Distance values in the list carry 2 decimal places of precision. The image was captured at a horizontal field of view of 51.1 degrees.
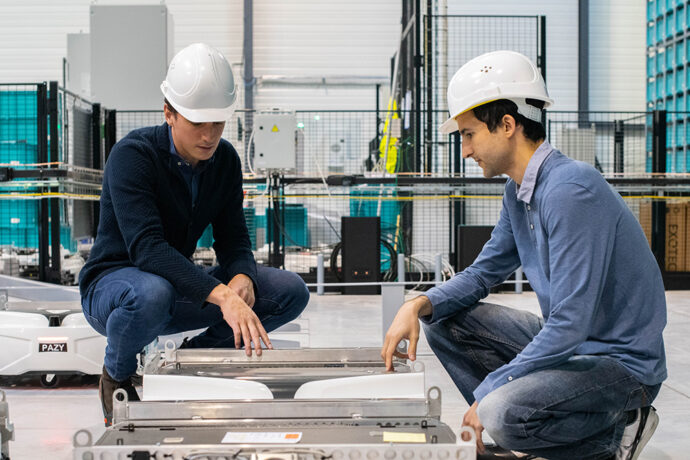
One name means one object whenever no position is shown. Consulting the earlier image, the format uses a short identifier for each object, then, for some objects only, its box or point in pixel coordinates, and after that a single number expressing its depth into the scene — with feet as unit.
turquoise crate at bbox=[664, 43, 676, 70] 32.09
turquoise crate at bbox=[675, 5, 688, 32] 30.68
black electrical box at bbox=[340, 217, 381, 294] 23.38
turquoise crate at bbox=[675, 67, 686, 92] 31.45
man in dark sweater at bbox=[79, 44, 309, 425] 6.52
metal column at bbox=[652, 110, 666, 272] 24.84
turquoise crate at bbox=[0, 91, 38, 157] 22.59
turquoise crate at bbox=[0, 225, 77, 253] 24.66
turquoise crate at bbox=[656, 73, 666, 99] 33.41
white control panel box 22.44
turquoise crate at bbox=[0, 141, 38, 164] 22.53
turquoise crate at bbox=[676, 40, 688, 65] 31.04
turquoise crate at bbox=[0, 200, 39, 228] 24.68
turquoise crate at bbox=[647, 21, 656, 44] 33.86
